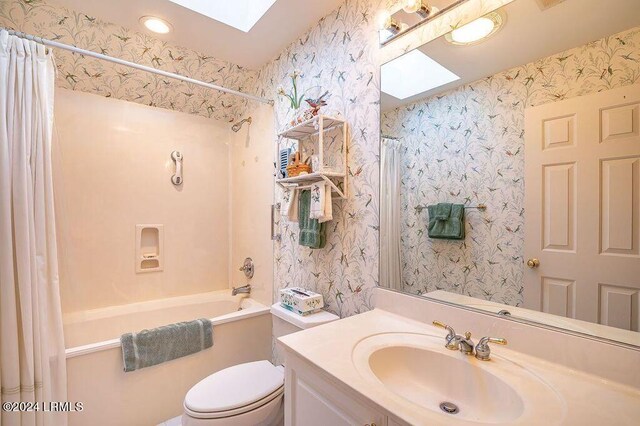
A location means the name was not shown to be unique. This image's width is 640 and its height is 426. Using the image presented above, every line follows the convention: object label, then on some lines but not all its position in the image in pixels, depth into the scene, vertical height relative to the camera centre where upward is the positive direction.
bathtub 1.54 -0.91
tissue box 1.62 -0.52
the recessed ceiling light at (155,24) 1.75 +1.16
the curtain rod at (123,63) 1.44 +0.86
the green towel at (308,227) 1.66 -0.11
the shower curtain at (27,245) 1.30 -0.15
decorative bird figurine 1.64 +0.60
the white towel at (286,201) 1.80 +0.06
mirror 0.80 +0.14
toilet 1.25 -0.86
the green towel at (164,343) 1.62 -0.79
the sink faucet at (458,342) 0.94 -0.45
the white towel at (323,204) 1.54 +0.03
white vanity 0.69 -0.48
